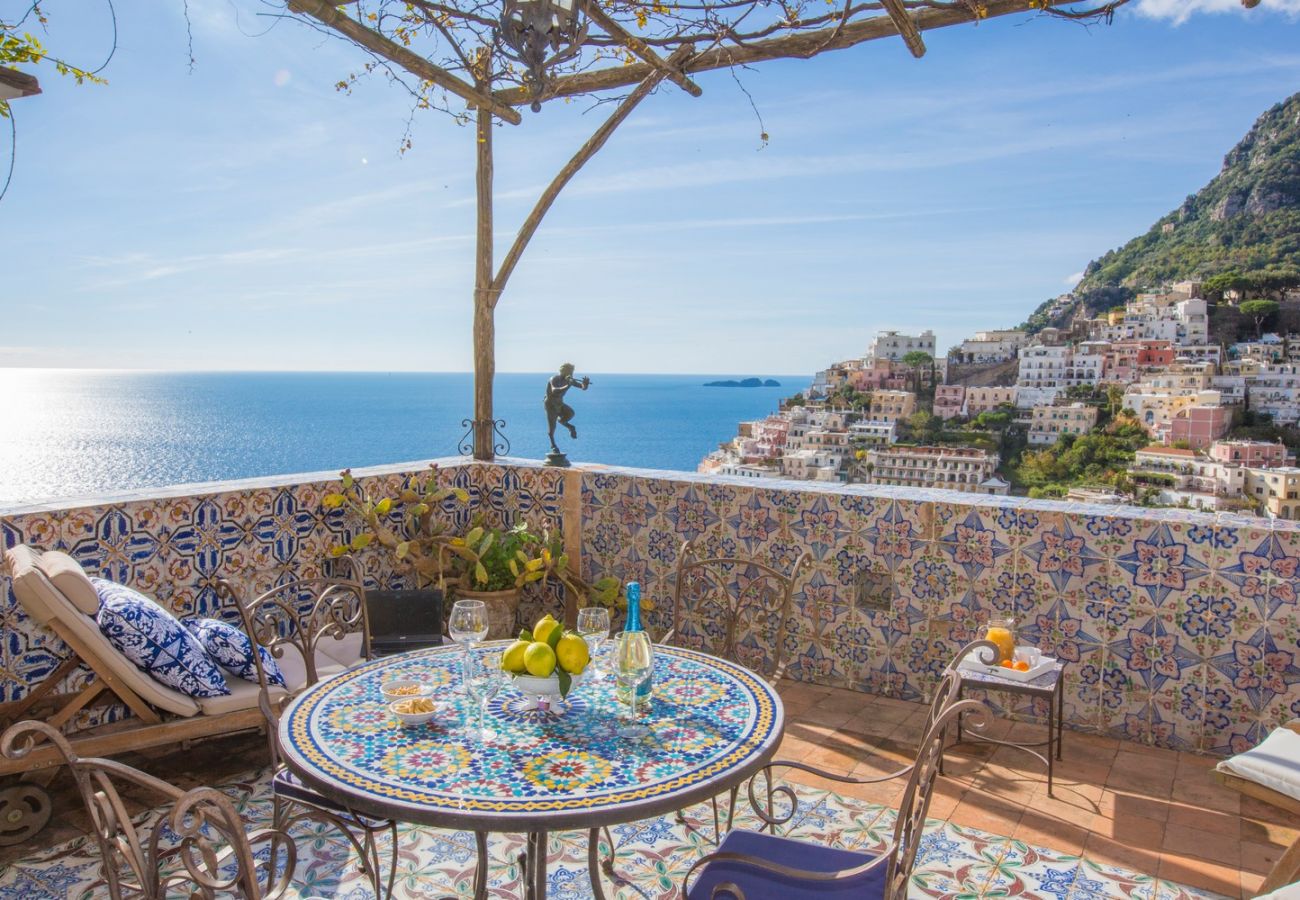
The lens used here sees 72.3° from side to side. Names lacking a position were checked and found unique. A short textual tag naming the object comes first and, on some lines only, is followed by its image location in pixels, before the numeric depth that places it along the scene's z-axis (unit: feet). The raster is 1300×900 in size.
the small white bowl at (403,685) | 6.26
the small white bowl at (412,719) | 5.87
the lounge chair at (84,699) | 7.99
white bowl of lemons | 5.89
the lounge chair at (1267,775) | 7.14
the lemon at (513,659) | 5.98
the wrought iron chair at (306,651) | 6.32
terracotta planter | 13.43
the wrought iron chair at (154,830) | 3.74
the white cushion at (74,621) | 7.80
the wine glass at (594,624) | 6.62
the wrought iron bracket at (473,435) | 15.29
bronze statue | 14.89
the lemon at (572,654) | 5.98
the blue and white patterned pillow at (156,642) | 8.55
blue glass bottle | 6.07
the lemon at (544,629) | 6.02
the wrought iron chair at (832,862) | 4.72
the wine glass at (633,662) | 6.00
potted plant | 13.42
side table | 9.27
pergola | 10.51
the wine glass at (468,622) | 6.38
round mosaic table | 4.73
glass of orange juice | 9.84
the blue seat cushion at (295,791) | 6.13
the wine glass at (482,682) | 5.82
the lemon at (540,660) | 5.87
